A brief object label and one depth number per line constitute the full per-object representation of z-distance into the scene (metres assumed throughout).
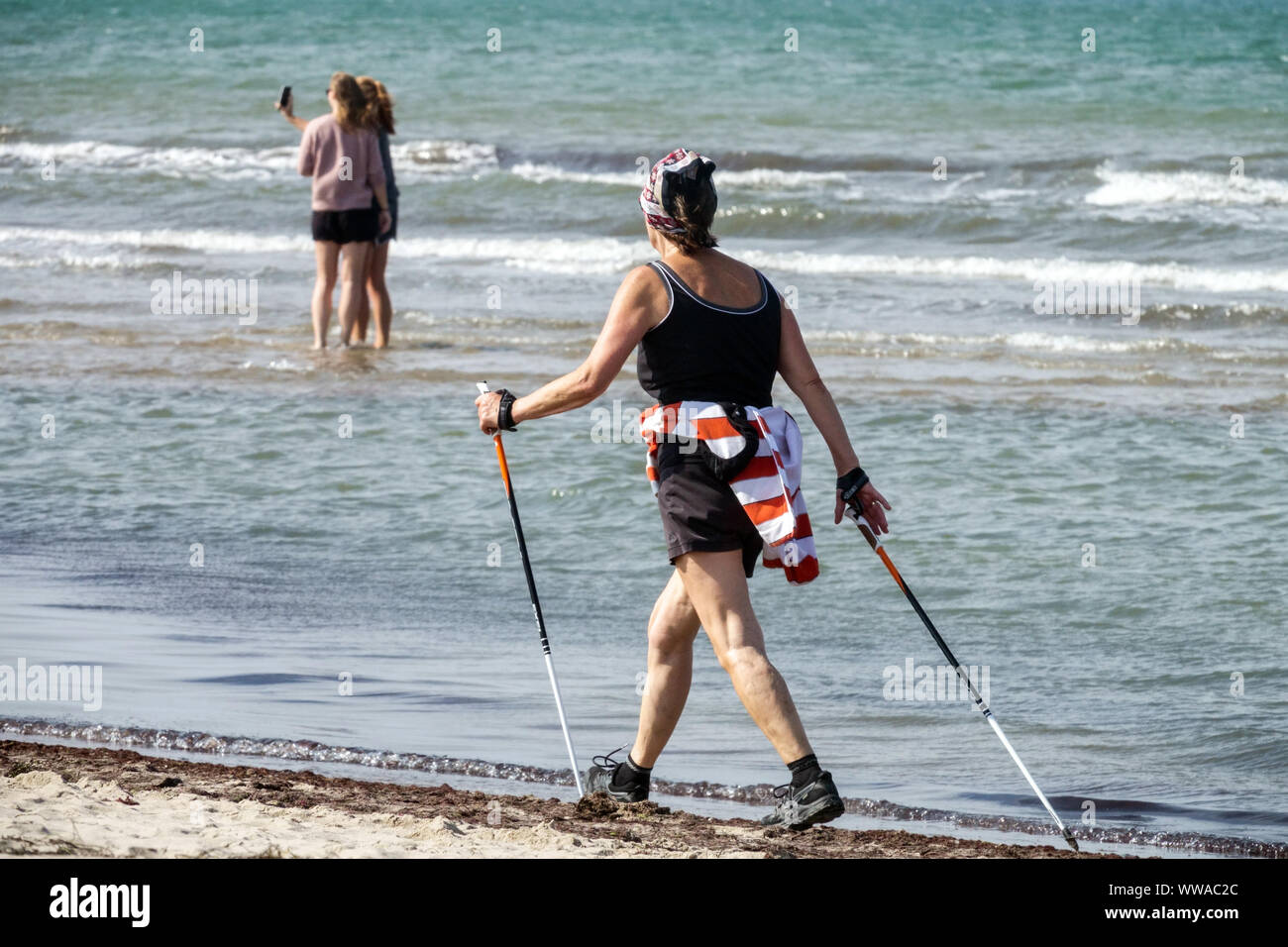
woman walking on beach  8.07
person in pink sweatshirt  22.89
